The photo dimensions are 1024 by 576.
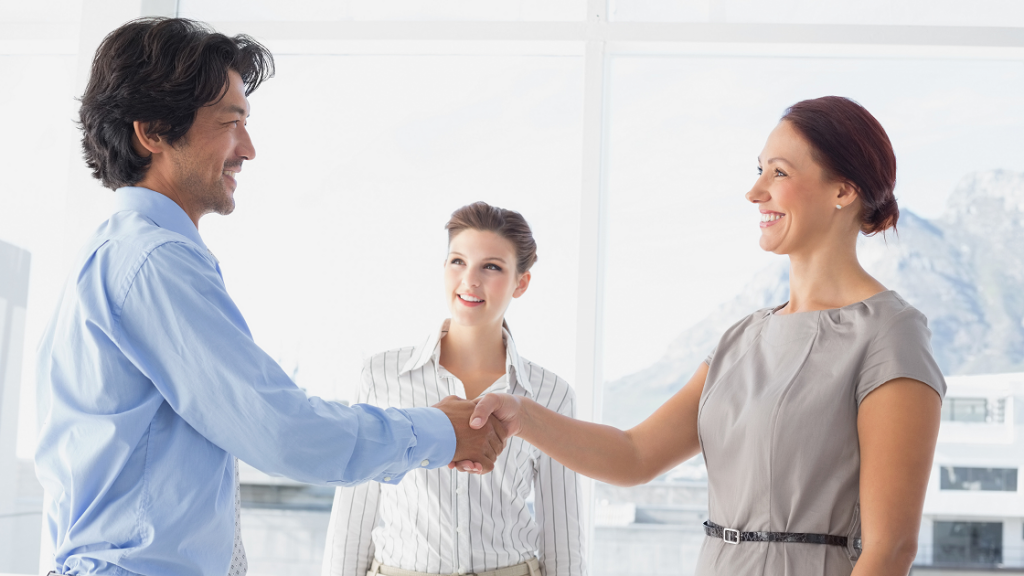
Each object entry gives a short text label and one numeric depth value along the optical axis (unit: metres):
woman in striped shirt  2.12
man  1.27
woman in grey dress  1.35
